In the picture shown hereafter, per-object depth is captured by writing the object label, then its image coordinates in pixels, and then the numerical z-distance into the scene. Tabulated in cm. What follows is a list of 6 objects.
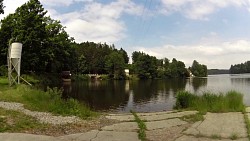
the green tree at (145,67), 8230
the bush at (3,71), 3142
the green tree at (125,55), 10112
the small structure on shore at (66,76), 5175
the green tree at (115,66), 7604
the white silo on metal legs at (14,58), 1931
